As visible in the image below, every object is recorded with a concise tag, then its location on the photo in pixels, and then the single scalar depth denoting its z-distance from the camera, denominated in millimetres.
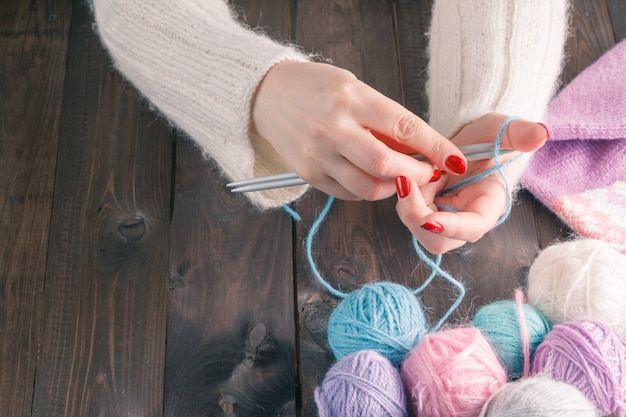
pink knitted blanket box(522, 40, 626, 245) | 799
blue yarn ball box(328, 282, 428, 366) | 677
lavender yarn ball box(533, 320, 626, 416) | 636
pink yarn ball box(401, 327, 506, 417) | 631
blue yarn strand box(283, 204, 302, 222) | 811
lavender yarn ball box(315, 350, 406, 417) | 631
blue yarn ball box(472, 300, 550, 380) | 681
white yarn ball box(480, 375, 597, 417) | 591
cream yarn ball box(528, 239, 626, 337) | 689
